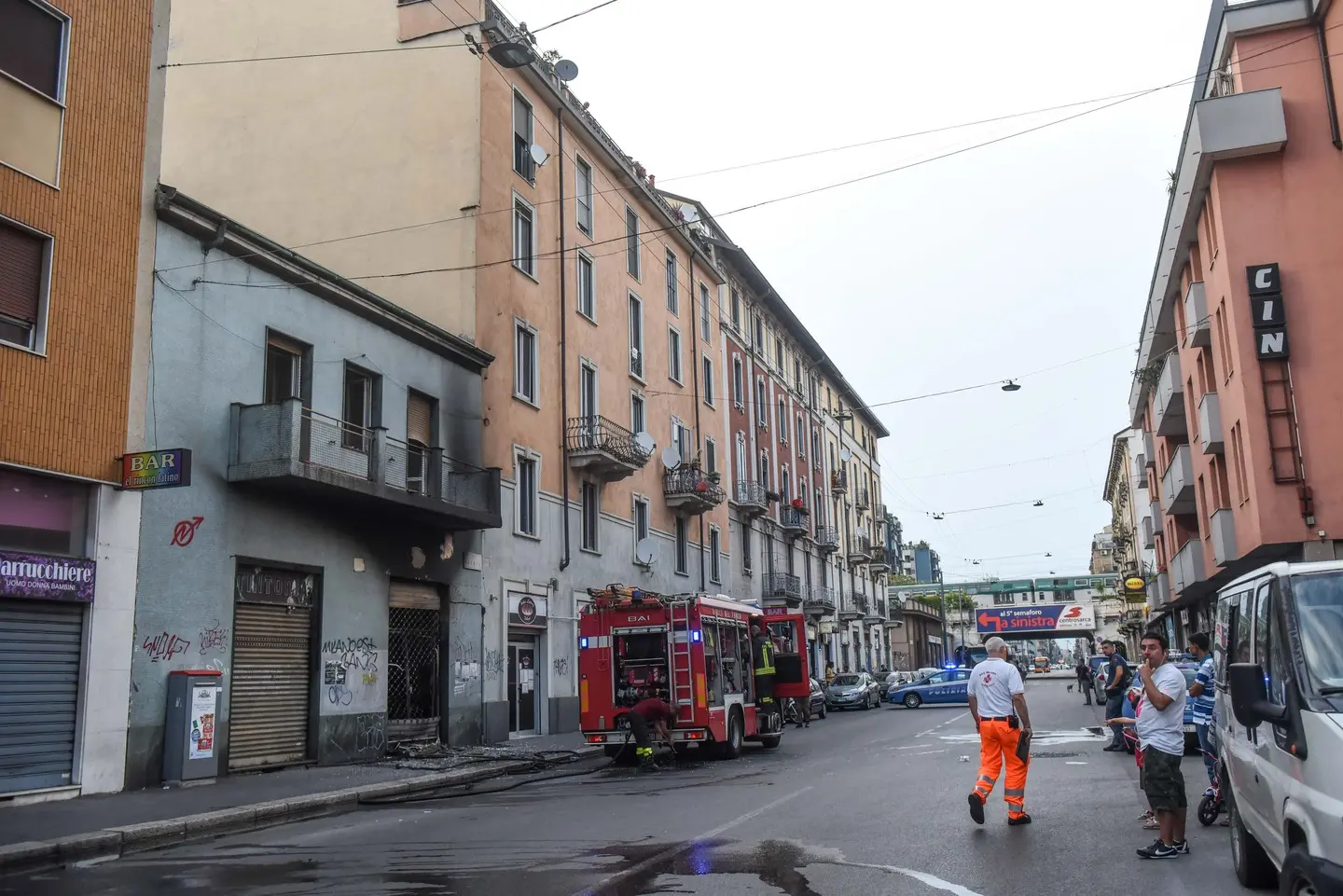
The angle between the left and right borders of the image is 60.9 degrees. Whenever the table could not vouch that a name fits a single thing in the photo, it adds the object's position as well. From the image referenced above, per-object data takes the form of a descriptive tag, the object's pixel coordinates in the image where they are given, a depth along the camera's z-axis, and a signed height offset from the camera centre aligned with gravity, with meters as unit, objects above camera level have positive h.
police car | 41.88 -1.19
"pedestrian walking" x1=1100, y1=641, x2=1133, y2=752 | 17.50 -0.49
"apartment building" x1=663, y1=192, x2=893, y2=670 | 45.88 +9.25
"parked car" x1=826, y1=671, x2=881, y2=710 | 41.22 -1.13
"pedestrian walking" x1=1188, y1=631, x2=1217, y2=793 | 11.35 -0.40
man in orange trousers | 10.16 -0.62
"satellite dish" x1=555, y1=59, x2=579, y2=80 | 23.14 +12.04
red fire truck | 19.08 +0.02
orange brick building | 14.09 +3.74
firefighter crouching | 18.23 -0.89
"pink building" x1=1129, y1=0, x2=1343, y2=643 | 25.95 +9.09
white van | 4.92 -0.36
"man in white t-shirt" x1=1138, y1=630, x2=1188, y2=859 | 8.27 -0.73
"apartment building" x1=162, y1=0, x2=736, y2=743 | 25.91 +10.81
